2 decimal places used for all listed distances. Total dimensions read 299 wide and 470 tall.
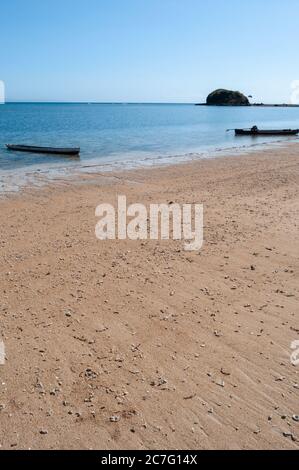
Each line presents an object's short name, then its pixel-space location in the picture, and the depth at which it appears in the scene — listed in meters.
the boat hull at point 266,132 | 48.44
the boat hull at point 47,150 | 29.88
